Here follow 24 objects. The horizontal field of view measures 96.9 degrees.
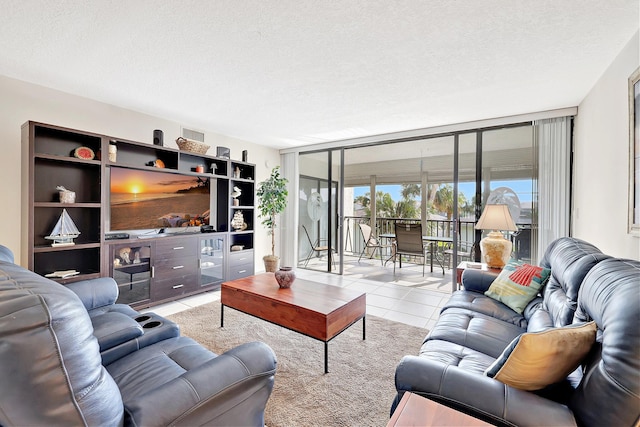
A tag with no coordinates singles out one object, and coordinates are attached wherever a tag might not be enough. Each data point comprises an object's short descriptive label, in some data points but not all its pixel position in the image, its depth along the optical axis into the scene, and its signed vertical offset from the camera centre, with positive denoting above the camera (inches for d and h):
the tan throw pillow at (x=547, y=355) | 39.8 -20.1
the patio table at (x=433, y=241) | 198.9 -20.6
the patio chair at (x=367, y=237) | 242.8 -22.2
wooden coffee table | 82.7 -29.9
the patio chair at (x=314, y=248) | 217.1 -28.0
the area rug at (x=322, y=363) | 64.9 -45.5
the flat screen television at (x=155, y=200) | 126.6 +5.7
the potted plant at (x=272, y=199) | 188.9 +8.5
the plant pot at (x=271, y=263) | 191.6 -34.7
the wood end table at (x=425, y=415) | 33.4 -24.8
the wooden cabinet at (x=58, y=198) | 101.2 +5.1
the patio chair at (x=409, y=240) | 193.9 -19.3
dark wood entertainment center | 106.9 -9.3
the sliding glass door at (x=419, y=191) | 147.3 +15.1
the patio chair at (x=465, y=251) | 175.2 -23.9
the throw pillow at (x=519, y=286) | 82.9 -22.3
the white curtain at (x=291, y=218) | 215.5 -4.7
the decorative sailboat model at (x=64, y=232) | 108.0 -8.2
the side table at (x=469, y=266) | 115.4 -23.4
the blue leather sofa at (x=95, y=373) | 25.2 -19.9
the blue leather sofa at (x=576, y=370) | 32.9 -23.9
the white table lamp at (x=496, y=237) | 118.1 -10.6
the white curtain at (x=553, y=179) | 131.8 +16.2
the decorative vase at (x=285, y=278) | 104.2 -24.4
